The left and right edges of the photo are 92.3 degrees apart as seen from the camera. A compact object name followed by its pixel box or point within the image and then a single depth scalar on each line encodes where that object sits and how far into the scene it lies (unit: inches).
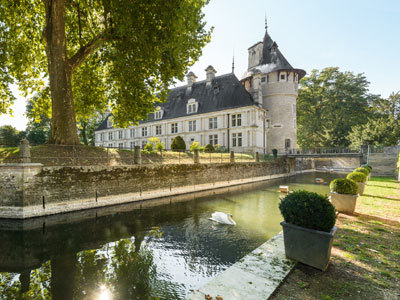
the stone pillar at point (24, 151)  375.6
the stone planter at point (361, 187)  466.3
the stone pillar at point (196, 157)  703.2
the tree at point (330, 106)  1734.7
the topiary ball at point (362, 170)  610.8
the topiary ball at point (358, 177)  442.7
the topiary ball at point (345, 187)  310.5
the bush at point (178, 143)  1001.8
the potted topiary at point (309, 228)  150.6
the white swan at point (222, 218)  337.4
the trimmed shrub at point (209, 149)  1052.4
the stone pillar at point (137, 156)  553.6
